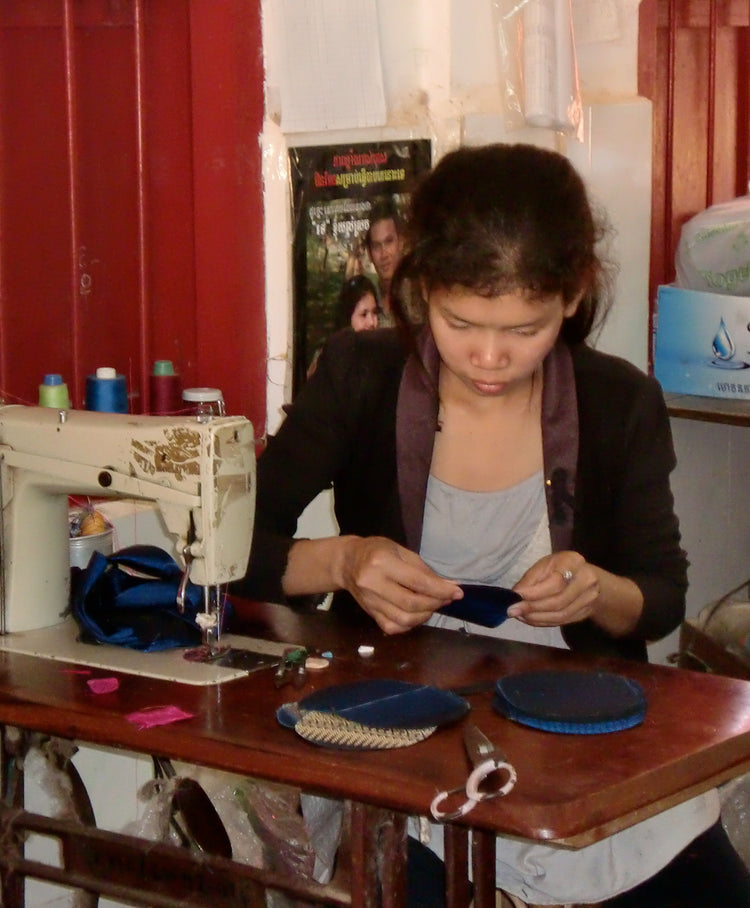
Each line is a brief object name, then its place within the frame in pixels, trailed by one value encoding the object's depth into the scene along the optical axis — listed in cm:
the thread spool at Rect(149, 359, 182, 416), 227
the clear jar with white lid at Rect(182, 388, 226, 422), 226
